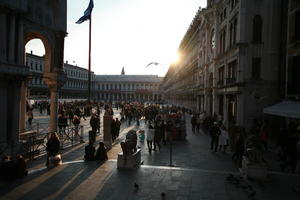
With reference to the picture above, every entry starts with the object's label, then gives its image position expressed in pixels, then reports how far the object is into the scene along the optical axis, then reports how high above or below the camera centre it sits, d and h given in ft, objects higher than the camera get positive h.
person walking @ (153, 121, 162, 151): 45.16 -6.63
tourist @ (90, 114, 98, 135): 55.77 -5.66
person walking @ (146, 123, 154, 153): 44.16 -6.83
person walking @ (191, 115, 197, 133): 68.74 -6.39
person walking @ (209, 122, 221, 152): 44.09 -6.06
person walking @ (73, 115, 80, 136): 55.14 -5.45
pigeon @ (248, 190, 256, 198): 23.20 -9.04
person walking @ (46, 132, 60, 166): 32.55 -6.78
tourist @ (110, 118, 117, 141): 51.72 -7.00
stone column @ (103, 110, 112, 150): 44.95 -6.04
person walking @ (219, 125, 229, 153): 43.57 -6.69
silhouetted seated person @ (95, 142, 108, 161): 35.73 -8.25
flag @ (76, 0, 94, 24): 60.29 +21.15
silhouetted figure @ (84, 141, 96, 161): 35.27 -8.01
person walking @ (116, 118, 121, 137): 54.17 -6.30
